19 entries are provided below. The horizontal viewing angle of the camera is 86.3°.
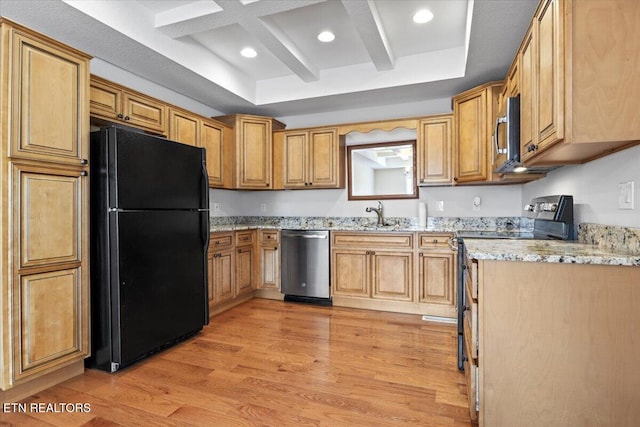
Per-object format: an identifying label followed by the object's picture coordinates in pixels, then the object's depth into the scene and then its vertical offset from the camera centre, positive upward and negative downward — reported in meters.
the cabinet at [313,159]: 4.10 +0.69
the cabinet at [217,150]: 3.75 +0.75
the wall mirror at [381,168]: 4.08 +0.58
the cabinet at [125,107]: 2.58 +0.90
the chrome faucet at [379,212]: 4.04 +0.03
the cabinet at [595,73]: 1.27 +0.54
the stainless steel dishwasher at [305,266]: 3.91 -0.59
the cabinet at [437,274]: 3.42 -0.60
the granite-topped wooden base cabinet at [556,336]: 1.26 -0.47
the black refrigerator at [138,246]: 2.26 -0.22
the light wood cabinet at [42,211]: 1.86 +0.03
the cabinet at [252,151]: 4.13 +0.80
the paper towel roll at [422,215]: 3.84 +0.00
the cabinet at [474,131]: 3.20 +0.82
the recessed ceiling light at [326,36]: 3.03 +1.62
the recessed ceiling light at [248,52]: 3.34 +1.63
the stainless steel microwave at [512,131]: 2.08 +0.51
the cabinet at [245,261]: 3.89 -0.54
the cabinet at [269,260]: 4.14 -0.55
